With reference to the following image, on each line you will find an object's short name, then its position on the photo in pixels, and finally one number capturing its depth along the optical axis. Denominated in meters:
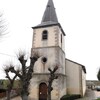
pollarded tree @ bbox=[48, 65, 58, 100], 15.67
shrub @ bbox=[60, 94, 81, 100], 17.78
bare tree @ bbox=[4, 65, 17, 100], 17.00
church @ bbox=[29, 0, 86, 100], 18.81
